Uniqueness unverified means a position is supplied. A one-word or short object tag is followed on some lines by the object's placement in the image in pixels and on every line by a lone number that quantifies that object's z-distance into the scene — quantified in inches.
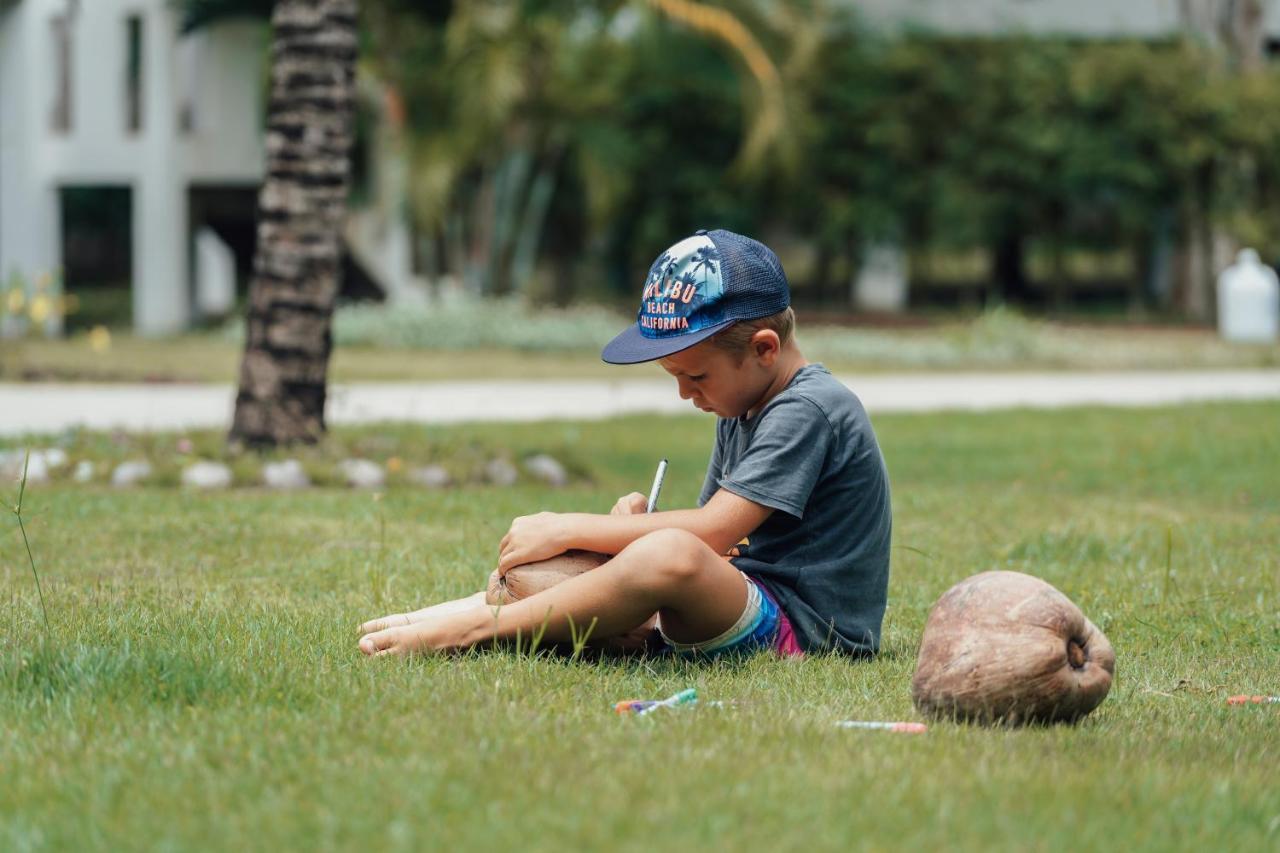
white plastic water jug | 803.7
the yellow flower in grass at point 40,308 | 693.7
